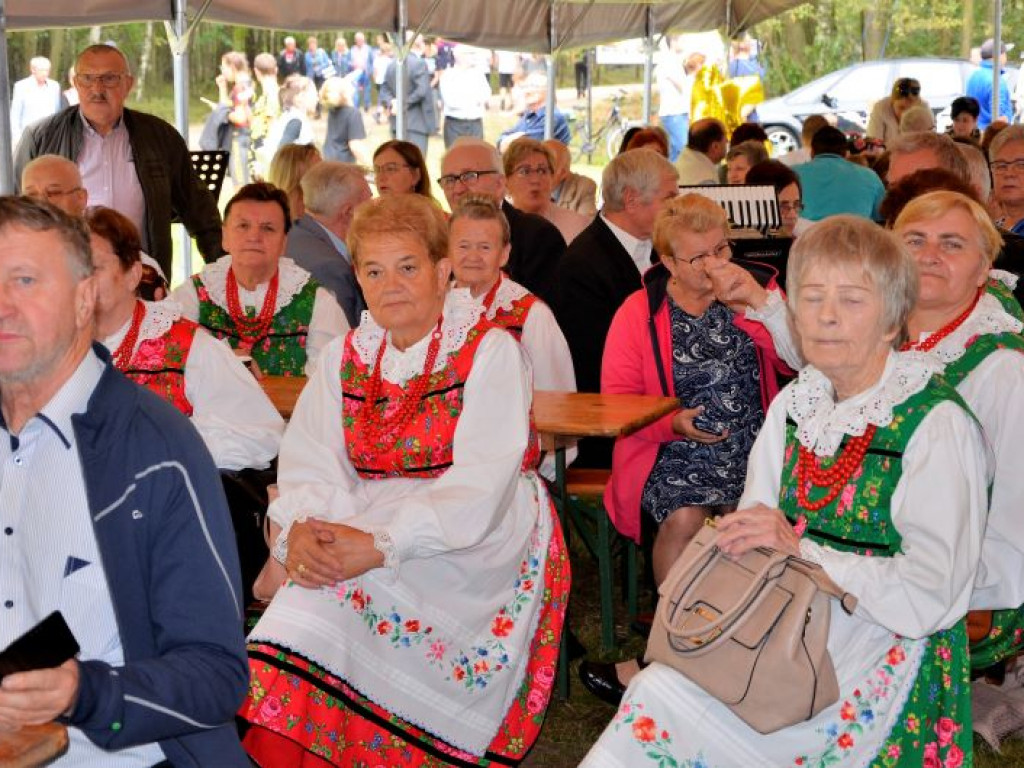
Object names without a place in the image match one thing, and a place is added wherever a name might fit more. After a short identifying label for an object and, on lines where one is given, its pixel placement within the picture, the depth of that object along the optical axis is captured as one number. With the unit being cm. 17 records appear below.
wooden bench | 474
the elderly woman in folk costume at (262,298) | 496
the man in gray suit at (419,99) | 1317
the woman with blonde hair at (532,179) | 711
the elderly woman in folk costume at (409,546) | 329
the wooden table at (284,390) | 440
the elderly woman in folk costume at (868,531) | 267
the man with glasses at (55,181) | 561
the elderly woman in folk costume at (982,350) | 328
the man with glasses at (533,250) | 623
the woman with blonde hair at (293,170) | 684
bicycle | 1876
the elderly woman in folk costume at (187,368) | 390
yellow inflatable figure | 1369
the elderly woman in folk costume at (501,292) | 477
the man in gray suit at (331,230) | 592
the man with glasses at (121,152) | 668
